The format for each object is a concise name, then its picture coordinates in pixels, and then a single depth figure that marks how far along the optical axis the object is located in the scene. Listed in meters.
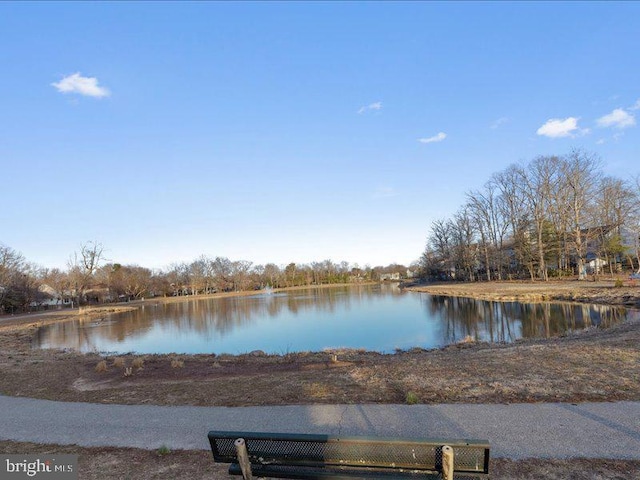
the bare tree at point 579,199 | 43.62
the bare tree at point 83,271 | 63.81
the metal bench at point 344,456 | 2.96
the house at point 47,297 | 62.28
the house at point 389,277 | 123.75
